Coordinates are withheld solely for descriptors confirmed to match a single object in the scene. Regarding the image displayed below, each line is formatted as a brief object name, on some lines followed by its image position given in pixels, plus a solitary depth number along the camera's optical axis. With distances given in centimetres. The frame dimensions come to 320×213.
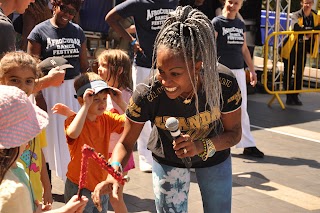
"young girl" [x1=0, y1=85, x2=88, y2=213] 296
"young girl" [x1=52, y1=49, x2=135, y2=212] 621
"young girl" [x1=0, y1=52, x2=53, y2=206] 456
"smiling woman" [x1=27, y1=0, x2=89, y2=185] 665
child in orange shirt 518
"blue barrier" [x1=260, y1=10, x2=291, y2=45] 1402
